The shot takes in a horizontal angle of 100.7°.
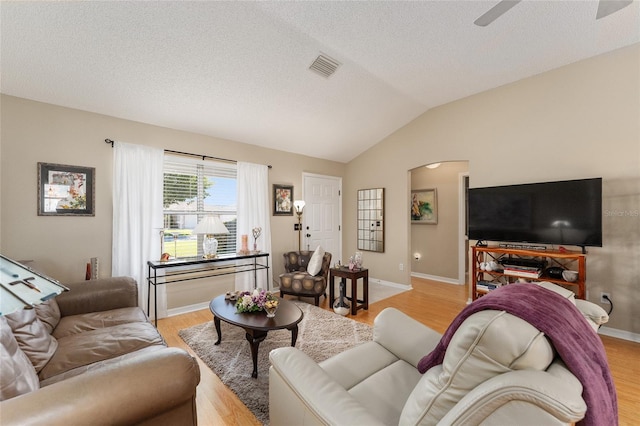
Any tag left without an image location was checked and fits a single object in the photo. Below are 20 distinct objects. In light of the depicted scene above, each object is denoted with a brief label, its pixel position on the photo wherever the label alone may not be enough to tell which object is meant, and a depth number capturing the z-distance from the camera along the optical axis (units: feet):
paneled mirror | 16.90
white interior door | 16.85
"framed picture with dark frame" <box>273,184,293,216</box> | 15.23
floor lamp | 15.01
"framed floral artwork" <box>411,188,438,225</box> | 17.84
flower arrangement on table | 7.49
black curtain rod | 11.67
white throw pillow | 12.50
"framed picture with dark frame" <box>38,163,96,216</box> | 9.06
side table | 11.35
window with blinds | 11.93
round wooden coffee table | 6.97
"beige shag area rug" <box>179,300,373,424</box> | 6.53
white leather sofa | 2.08
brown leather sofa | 2.99
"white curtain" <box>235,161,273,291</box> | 13.66
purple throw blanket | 2.40
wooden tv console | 9.16
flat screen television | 9.18
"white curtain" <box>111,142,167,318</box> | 10.30
